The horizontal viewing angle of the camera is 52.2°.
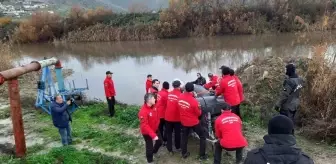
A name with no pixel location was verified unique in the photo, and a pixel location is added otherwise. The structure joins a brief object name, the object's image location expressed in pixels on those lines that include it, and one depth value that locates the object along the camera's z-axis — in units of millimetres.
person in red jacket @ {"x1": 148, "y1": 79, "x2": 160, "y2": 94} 8816
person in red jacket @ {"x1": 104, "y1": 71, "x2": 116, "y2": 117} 10500
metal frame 11477
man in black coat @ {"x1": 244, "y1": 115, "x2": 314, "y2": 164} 3270
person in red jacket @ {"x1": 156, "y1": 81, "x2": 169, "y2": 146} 7781
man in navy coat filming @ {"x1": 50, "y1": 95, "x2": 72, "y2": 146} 7820
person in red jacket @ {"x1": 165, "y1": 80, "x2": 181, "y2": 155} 7262
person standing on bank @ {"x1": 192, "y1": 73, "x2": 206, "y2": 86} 10448
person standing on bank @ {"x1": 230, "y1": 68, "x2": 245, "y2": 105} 8198
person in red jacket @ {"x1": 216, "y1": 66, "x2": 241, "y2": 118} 8031
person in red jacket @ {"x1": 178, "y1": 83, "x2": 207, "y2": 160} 6922
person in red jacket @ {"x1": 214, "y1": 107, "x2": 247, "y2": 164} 5996
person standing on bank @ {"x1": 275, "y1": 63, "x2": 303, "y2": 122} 7793
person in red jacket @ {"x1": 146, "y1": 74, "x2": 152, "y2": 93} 11043
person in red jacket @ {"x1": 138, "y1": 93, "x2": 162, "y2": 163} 6664
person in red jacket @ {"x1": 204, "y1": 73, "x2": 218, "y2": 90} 10199
